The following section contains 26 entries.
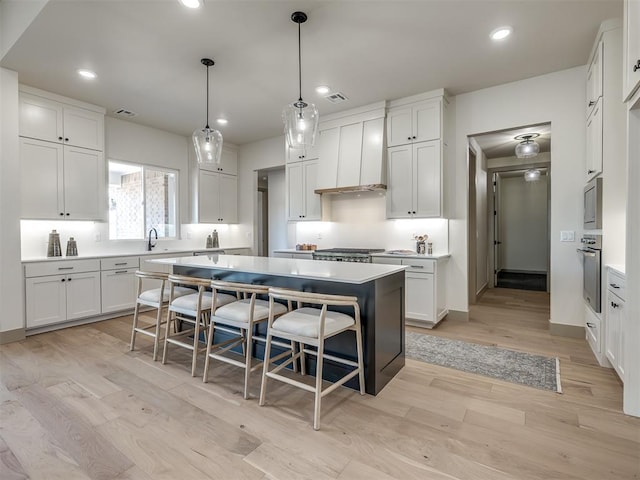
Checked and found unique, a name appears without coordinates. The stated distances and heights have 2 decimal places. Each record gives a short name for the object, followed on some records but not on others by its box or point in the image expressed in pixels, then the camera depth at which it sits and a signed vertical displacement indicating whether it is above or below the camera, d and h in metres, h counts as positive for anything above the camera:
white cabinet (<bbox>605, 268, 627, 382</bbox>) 2.27 -0.64
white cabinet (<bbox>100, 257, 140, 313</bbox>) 4.34 -0.65
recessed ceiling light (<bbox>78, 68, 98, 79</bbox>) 3.47 +1.76
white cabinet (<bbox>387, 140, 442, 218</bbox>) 4.05 +0.70
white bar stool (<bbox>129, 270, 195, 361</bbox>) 3.01 -0.60
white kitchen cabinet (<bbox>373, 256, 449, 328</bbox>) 3.82 -0.68
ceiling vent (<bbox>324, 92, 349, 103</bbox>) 4.12 +1.79
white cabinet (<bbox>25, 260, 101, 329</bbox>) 3.71 -0.67
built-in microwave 2.83 +0.27
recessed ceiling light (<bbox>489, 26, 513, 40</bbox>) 2.82 +1.78
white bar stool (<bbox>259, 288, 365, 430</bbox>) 1.99 -0.59
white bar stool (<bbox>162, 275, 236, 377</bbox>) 2.69 -0.59
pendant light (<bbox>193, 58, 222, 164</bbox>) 3.07 +0.87
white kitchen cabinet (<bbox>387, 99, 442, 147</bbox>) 4.02 +1.44
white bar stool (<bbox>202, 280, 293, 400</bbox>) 2.35 -0.59
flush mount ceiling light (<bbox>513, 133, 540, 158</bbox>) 4.95 +1.31
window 4.97 +0.57
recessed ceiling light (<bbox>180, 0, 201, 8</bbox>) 2.38 +1.72
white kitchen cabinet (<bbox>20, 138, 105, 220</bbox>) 3.83 +0.69
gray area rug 2.58 -1.14
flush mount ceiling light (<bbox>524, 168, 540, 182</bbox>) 6.52 +1.21
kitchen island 2.31 -0.44
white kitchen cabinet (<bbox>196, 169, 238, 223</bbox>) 5.80 +0.71
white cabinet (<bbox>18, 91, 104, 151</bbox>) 3.82 +1.43
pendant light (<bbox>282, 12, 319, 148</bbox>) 2.57 +0.92
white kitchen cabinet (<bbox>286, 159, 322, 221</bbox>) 5.11 +0.70
